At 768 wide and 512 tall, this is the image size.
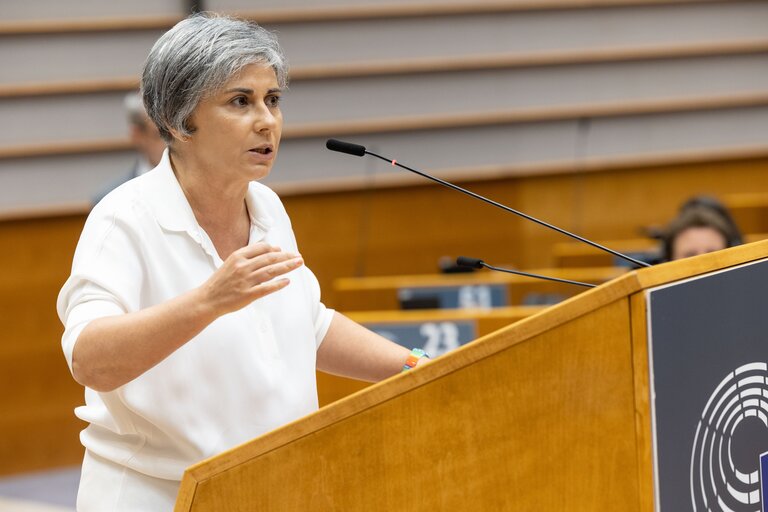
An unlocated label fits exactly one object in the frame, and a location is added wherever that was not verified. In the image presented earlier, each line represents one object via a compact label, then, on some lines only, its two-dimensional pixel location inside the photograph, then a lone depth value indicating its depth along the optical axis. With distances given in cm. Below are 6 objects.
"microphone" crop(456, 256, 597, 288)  678
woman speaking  645
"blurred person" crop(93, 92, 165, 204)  1082
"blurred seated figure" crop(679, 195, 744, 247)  886
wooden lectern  615
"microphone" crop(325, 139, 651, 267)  670
